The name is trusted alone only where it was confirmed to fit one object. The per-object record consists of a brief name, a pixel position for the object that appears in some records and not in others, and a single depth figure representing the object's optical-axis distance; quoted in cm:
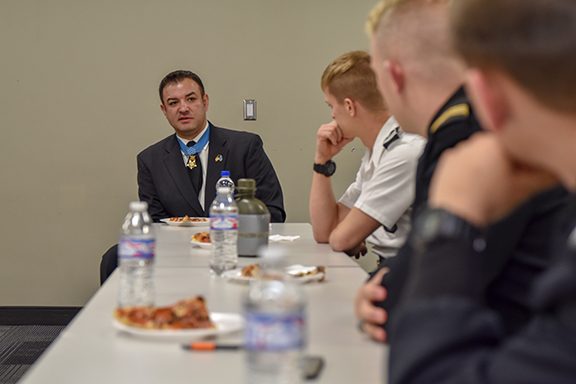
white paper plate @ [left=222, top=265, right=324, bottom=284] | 221
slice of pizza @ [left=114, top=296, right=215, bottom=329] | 160
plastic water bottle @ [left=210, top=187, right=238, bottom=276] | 243
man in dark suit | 454
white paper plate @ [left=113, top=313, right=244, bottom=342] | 155
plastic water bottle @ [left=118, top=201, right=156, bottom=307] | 183
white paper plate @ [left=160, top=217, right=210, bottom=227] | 388
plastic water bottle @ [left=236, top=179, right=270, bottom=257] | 269
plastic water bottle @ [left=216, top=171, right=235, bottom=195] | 438
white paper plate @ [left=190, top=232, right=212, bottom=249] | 304
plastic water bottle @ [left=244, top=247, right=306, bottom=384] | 104
